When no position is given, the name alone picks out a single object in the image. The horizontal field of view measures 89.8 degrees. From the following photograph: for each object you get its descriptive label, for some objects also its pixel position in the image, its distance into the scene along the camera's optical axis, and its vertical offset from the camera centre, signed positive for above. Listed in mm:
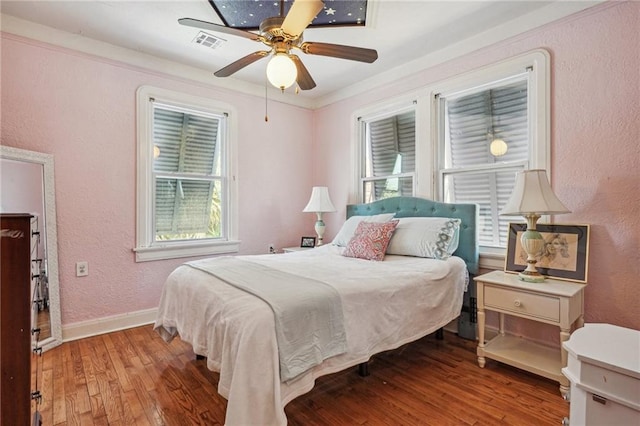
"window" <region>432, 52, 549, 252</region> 2469 +662
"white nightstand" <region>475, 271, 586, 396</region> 1927 -648
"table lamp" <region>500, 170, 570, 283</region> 2074 +23
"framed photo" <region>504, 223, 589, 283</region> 2164 -314
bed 1373 -577
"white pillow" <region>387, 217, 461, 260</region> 2613 -240
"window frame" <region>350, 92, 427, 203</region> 3254 +919
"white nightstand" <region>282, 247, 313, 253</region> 3769 -471
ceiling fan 1666 +1003
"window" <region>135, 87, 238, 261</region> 3191 +352
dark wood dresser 1160 -407
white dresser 1094 -608
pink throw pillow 2689 -273
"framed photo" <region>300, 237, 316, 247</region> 3957 -400
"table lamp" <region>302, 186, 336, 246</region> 3758 +54
